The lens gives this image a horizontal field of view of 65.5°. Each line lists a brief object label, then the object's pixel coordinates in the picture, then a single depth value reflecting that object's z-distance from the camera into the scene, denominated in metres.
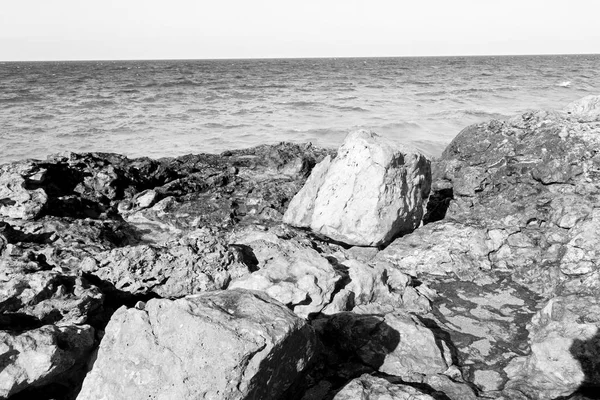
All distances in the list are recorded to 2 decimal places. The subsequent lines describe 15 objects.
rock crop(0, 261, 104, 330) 3.71
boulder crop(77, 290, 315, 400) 2.74
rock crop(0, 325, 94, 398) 2.96
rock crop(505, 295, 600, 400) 3.62
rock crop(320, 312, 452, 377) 3.86
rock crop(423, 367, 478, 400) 3.54
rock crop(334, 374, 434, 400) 3.17
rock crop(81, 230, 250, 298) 4.52
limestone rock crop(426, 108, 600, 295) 5.55
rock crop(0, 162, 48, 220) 6.04
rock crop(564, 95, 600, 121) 9.80
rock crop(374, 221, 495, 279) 5.86
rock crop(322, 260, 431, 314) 4.56
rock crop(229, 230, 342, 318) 4.37
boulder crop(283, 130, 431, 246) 6.10
